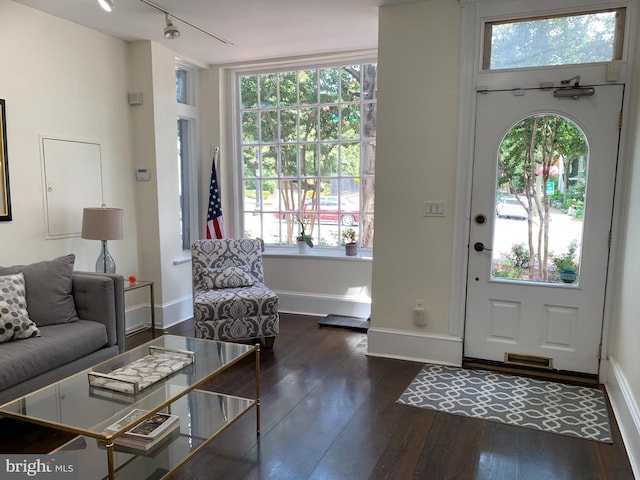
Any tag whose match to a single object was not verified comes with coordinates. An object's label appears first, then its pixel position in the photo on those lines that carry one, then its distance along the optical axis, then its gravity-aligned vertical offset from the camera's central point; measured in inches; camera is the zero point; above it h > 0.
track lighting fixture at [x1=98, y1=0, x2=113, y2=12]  99.6 +40.9
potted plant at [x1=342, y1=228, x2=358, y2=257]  180.1 -20.8
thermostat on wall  166.4 +5.1
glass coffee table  68.7 -35.8
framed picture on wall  123.3 +3.8
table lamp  138.3 -11.7
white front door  118.0 -9.1
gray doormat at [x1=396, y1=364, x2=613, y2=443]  100.2 -51.3
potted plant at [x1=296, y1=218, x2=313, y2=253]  186.2 -21.1
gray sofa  97.3 -35.0
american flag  188.4 -9.8
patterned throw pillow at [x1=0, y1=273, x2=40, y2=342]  101.4 -29.1
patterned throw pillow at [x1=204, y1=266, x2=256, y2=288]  152.2 -30.3
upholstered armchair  139.7 -34.2
